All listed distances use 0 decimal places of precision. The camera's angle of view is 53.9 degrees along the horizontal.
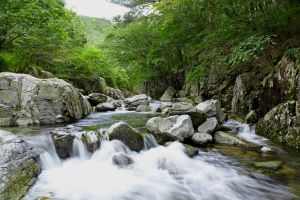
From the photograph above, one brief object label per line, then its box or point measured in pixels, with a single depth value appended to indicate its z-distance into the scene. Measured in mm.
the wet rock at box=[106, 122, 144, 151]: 7574
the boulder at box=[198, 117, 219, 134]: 9258
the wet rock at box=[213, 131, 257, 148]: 8461
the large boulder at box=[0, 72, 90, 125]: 9359
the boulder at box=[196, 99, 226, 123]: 10891
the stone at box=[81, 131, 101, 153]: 7186
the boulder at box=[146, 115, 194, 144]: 8359
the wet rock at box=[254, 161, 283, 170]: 6660
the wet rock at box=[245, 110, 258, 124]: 10570
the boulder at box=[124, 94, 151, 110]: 15918
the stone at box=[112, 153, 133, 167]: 6684
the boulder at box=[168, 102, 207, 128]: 9734
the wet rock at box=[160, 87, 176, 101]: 22275
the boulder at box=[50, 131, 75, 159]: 6902
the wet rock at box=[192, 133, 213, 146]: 8516
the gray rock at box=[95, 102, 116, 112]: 14182
